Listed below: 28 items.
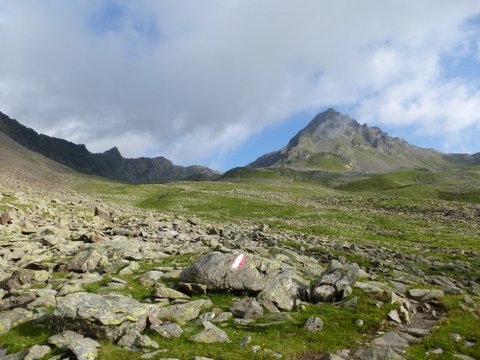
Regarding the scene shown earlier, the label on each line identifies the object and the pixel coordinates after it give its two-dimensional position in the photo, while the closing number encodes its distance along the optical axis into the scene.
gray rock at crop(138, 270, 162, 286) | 22.33
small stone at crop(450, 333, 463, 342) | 16.47
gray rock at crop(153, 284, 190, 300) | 19.91
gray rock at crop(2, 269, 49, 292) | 20.92
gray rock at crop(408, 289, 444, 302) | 21.67
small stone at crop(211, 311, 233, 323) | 17.72
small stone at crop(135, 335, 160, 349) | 15.07
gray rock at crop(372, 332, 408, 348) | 16.23
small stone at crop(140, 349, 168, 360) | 14.23
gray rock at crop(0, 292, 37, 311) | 18.86
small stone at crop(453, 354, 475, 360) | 15.11
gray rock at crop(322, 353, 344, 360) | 14.66
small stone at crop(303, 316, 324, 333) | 17.20
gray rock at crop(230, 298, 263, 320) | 18.16
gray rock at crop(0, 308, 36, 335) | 16.94
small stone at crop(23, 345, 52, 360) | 14.18
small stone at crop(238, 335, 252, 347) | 15.53
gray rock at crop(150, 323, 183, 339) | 16.08
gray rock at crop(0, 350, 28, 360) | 14.39
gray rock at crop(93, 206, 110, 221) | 49.33
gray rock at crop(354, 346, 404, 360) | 14.71
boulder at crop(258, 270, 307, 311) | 19.89
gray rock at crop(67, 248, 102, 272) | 24.83
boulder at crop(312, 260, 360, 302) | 21.17
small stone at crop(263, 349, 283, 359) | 14.77
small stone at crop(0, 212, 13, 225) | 36.72
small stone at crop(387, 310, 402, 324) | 18.73
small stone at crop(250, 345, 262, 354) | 15.02
